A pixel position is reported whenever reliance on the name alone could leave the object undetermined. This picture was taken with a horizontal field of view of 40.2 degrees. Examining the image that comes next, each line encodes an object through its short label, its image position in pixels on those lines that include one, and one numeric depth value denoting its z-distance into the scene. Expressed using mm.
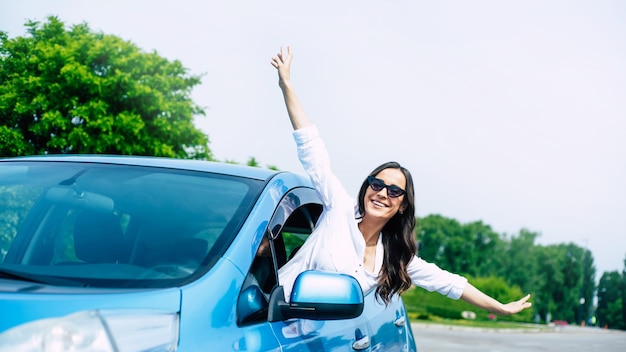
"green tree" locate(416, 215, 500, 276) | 113688
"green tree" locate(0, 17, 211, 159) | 32688
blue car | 2084
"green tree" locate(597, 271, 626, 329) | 142000
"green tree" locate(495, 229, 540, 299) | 115000
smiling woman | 3740
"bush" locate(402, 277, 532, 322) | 58588
